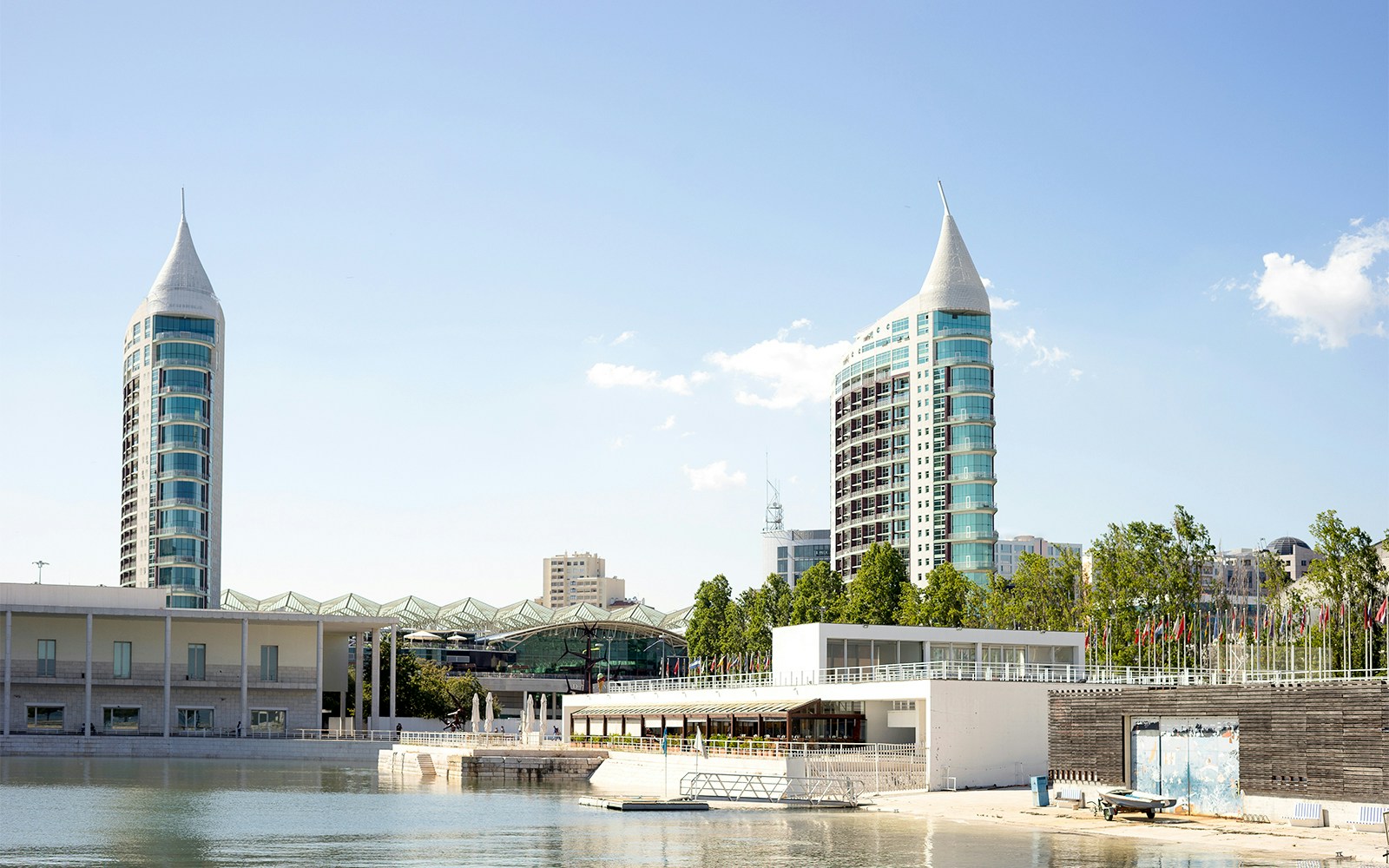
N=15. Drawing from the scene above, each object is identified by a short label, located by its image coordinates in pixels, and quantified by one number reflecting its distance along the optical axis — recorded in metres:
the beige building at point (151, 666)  103.69
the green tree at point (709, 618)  126.81
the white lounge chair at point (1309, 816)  42.53
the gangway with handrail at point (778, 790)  54.56
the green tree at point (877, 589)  109.94
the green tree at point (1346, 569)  75.75
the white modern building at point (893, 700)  60.81
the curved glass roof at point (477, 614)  178.62
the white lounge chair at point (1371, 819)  40.49
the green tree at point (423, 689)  122.69
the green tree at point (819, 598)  114.00
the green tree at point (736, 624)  123.50
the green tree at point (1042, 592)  99.94
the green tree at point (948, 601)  104.38
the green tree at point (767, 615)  119.62
